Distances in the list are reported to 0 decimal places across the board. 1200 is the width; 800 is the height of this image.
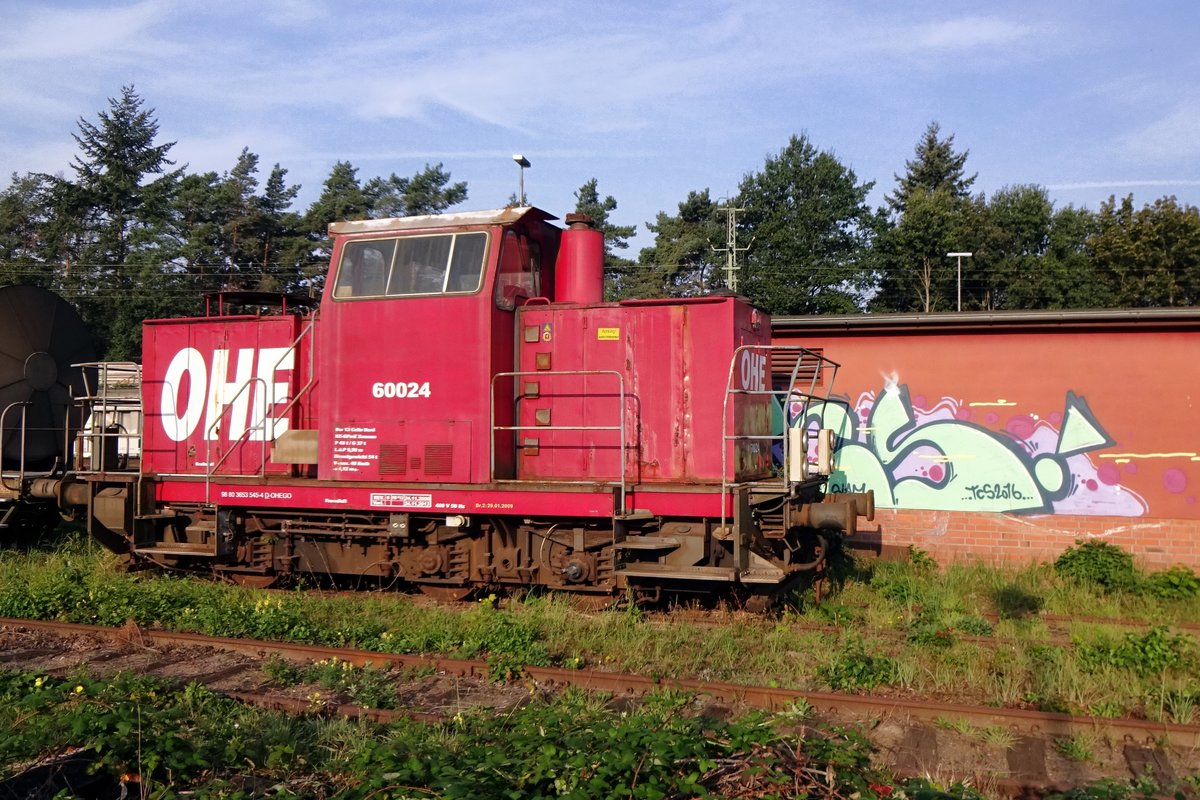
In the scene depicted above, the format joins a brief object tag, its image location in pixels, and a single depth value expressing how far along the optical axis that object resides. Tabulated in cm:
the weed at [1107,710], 620
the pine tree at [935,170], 6238
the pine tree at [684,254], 4638
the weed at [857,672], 691
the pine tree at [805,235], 4850
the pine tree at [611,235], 4524
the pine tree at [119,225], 3200
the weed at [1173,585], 1067
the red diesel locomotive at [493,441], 880
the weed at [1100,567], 1112
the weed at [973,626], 872
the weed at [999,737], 573
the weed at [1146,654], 695
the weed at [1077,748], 553
